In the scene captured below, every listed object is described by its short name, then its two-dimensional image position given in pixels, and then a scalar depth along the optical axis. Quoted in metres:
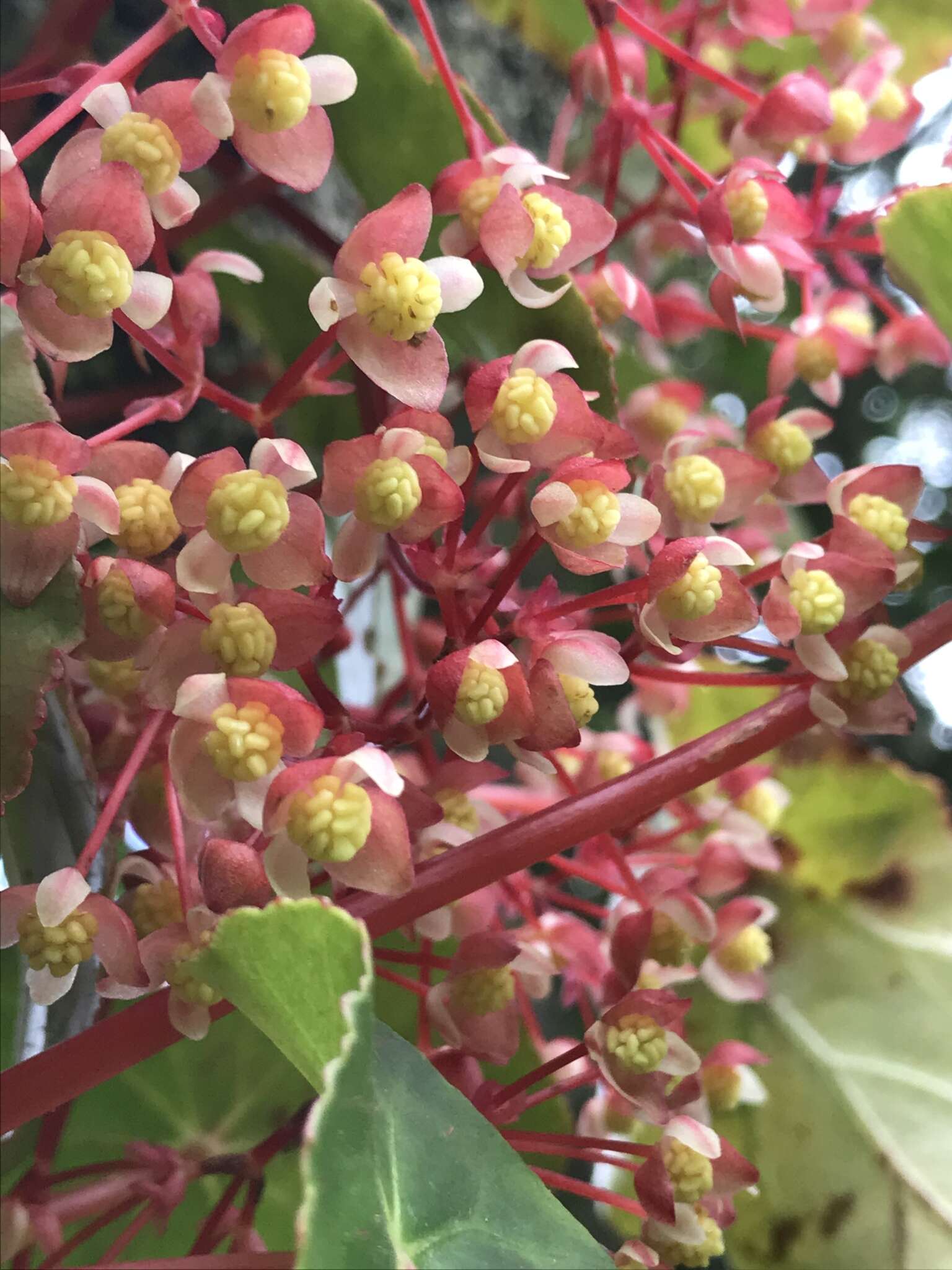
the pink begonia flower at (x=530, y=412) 0.12
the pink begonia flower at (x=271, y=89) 0.12
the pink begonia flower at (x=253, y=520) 0.11
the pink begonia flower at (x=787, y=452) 0.16
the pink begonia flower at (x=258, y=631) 0.11
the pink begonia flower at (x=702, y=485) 0.14
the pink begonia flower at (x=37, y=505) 0.11
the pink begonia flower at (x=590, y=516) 0.12
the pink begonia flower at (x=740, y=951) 0.17
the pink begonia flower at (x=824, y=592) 0.13
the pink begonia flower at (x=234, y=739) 0.11
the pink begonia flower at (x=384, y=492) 0.11
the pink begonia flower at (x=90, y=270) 0.11
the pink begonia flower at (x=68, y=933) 0.12
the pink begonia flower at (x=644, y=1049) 0.13
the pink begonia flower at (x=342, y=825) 0.11
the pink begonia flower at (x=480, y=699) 0.12
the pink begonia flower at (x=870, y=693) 0.14
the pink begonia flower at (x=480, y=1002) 0.14
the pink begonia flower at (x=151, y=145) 0.11
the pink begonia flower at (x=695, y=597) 0.12
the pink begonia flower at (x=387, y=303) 0.12
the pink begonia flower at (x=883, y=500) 0.14
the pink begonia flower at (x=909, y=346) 0.19
